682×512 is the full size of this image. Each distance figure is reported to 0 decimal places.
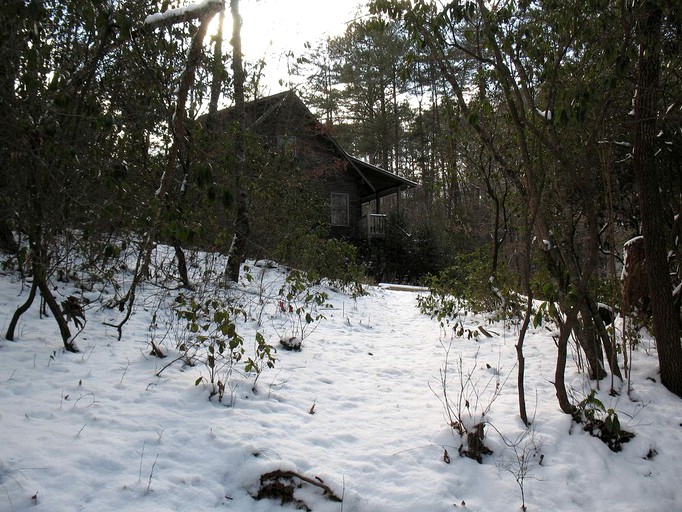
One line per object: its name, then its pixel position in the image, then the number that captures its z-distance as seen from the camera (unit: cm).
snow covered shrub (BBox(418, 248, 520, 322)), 730
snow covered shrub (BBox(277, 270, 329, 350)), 548
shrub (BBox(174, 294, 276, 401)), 355
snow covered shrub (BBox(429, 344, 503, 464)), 350
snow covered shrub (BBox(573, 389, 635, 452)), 364
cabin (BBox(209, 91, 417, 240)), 1173
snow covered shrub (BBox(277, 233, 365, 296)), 931
